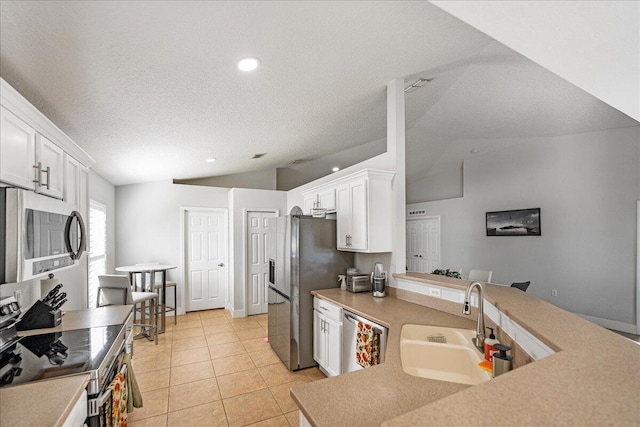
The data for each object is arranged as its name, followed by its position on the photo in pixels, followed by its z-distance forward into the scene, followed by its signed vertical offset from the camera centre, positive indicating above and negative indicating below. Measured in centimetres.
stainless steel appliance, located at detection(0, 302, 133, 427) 150 -75
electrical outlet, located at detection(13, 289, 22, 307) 218 -53
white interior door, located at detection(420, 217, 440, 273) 776 -66
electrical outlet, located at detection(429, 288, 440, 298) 271 -66
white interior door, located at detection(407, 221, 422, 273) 832 -78
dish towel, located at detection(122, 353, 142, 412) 220 -125
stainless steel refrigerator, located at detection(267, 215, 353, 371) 339 -63
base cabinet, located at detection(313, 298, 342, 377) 294 -119
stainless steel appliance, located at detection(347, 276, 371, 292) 334 -71
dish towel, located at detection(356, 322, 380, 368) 241 -102
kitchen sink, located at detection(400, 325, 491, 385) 177 -85
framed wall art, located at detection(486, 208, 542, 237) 578 -11
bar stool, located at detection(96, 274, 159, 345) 377 -86
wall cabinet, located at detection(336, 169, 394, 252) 318 +6
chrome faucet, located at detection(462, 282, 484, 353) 170 -55
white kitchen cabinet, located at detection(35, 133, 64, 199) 174 +32
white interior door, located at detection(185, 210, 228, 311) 591 -76
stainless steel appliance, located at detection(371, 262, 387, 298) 322 -66
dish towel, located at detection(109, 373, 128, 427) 172 -107
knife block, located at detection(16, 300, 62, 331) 216 -69
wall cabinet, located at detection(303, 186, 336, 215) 381 +26
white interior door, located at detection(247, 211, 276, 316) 583 -79
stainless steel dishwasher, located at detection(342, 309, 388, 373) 265 -107
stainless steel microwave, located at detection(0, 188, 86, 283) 144 -8
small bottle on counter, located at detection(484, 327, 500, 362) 150 -65
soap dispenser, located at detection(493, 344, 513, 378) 135 -63
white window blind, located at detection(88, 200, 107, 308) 422 -38
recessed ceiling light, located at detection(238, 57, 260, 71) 213 +109
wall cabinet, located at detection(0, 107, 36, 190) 139 +34
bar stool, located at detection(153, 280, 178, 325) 522 -137
